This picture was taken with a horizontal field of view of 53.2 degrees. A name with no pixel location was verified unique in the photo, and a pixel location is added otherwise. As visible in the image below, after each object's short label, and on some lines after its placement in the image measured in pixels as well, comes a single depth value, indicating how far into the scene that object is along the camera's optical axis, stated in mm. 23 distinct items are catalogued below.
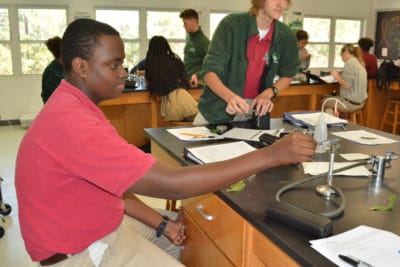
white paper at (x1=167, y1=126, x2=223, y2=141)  1794
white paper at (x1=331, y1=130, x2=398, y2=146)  1776
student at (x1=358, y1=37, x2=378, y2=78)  5316
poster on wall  7992
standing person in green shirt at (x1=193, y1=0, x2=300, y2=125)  1984
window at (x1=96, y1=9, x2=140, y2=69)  6598
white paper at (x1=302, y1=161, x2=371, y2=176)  1360
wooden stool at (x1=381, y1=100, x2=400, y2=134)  5035
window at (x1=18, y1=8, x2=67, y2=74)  6176
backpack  4957
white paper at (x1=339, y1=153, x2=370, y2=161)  1531
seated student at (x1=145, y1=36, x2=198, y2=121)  3830
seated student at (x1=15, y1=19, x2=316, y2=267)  948
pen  802
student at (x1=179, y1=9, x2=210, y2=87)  4809
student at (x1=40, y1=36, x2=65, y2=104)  3553
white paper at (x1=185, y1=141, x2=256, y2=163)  1463
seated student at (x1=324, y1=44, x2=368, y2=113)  4754
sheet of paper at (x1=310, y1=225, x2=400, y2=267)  836
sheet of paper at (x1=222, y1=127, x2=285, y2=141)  1790
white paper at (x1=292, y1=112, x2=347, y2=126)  2125
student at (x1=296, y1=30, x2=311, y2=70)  6078
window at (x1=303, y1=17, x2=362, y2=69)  8164
